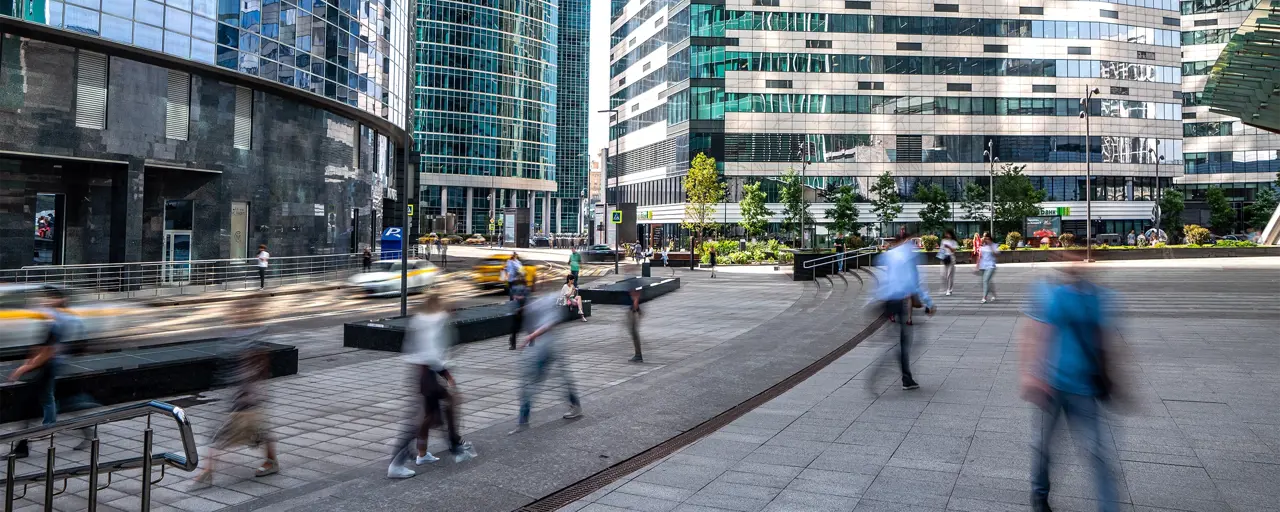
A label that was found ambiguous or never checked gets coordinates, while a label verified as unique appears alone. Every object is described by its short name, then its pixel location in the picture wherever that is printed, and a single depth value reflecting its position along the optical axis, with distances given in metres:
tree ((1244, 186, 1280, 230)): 84.46
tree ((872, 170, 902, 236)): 65.44
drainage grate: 6.50
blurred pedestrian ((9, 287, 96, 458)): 8.08
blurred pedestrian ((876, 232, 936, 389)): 9.92
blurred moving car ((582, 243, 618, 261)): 58.19
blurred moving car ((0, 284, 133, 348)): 14.88
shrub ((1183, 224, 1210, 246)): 49.66
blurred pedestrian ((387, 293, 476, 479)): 7.28
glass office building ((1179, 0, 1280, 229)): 94.44
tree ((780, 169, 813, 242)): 62.88
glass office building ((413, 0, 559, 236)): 114.25
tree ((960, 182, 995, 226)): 68.50
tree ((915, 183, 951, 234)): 67.06
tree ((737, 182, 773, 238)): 63.34
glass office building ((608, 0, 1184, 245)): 70.69
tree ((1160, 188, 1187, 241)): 78.50
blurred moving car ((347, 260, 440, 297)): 29.06
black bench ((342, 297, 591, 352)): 15.35
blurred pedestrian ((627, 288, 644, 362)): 13.06
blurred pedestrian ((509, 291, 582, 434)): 8.84
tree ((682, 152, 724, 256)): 63.31
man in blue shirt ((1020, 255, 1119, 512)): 5.29
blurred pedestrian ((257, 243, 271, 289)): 29.80
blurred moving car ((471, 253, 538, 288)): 31.20
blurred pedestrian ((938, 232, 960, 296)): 24.11
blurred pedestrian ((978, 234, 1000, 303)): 22.11
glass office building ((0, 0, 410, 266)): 27.12
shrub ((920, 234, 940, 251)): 47.38
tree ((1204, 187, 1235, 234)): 87.25
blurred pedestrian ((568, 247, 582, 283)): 22.34
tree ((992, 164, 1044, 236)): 61.12
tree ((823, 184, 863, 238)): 63.38
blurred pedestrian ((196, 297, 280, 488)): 7.18
